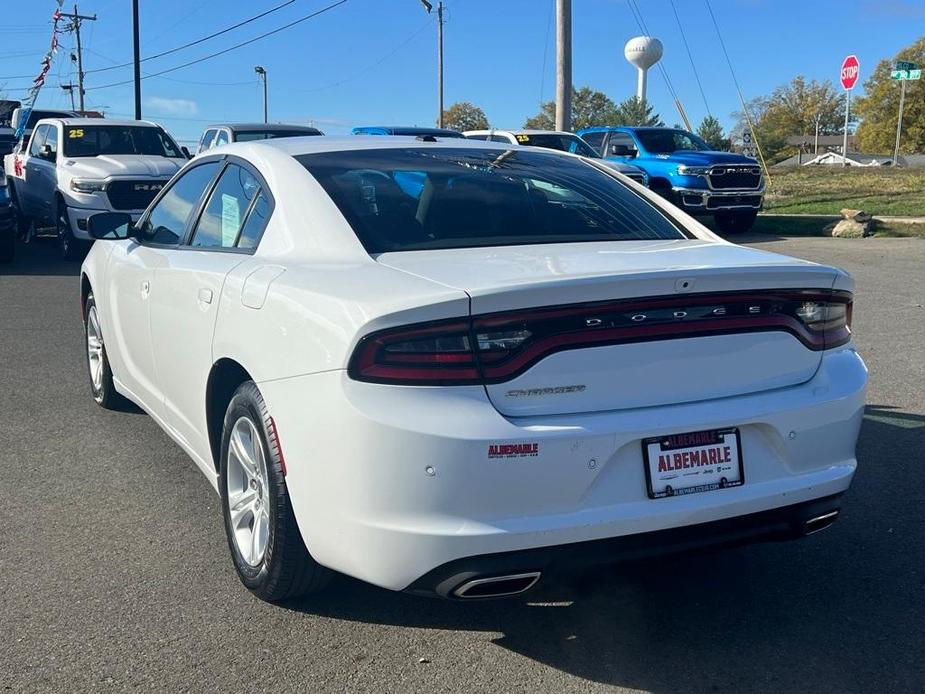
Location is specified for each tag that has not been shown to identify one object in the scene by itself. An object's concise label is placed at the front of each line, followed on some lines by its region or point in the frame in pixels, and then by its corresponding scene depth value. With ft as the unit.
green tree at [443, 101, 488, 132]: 336.90
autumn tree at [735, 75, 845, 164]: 350.23
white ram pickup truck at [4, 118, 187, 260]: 46.47
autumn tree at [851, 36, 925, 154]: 273.33
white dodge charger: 9.32
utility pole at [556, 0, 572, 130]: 66.95
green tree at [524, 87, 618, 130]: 288.71
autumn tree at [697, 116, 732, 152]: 190.70
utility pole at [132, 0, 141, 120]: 104.94
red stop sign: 89.04
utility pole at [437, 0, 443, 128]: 143.60
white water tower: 173.88
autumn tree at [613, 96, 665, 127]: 173.99
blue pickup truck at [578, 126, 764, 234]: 58.54
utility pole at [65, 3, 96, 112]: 203.69
